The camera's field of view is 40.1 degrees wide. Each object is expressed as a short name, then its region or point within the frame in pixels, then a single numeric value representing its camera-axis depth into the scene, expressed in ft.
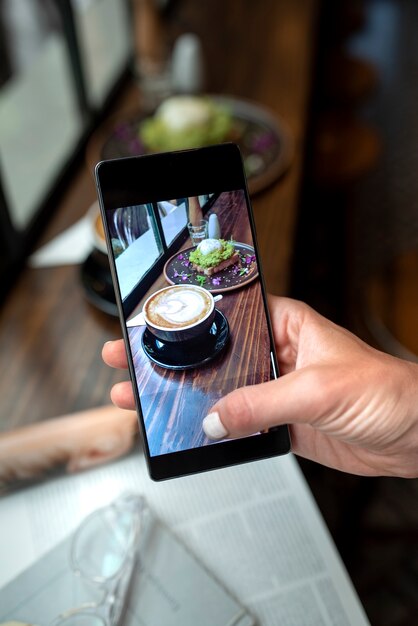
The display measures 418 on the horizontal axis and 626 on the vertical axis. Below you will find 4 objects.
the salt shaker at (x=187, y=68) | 3.94
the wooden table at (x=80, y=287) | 2.37
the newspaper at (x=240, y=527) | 1.84
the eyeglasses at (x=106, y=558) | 1.76
